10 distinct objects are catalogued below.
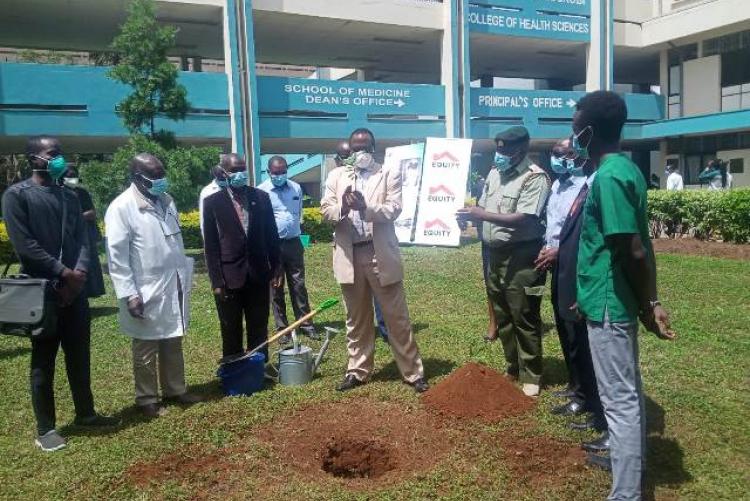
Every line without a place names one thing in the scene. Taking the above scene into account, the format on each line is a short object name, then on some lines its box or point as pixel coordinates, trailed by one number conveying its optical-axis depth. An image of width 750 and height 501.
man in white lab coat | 4.49
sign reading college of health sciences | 21.17
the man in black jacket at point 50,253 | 4.09
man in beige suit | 4.83
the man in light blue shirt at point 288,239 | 6.86
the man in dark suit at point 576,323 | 4.00
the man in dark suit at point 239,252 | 5.17
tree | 11.28
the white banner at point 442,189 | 10.69
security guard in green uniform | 4.76
